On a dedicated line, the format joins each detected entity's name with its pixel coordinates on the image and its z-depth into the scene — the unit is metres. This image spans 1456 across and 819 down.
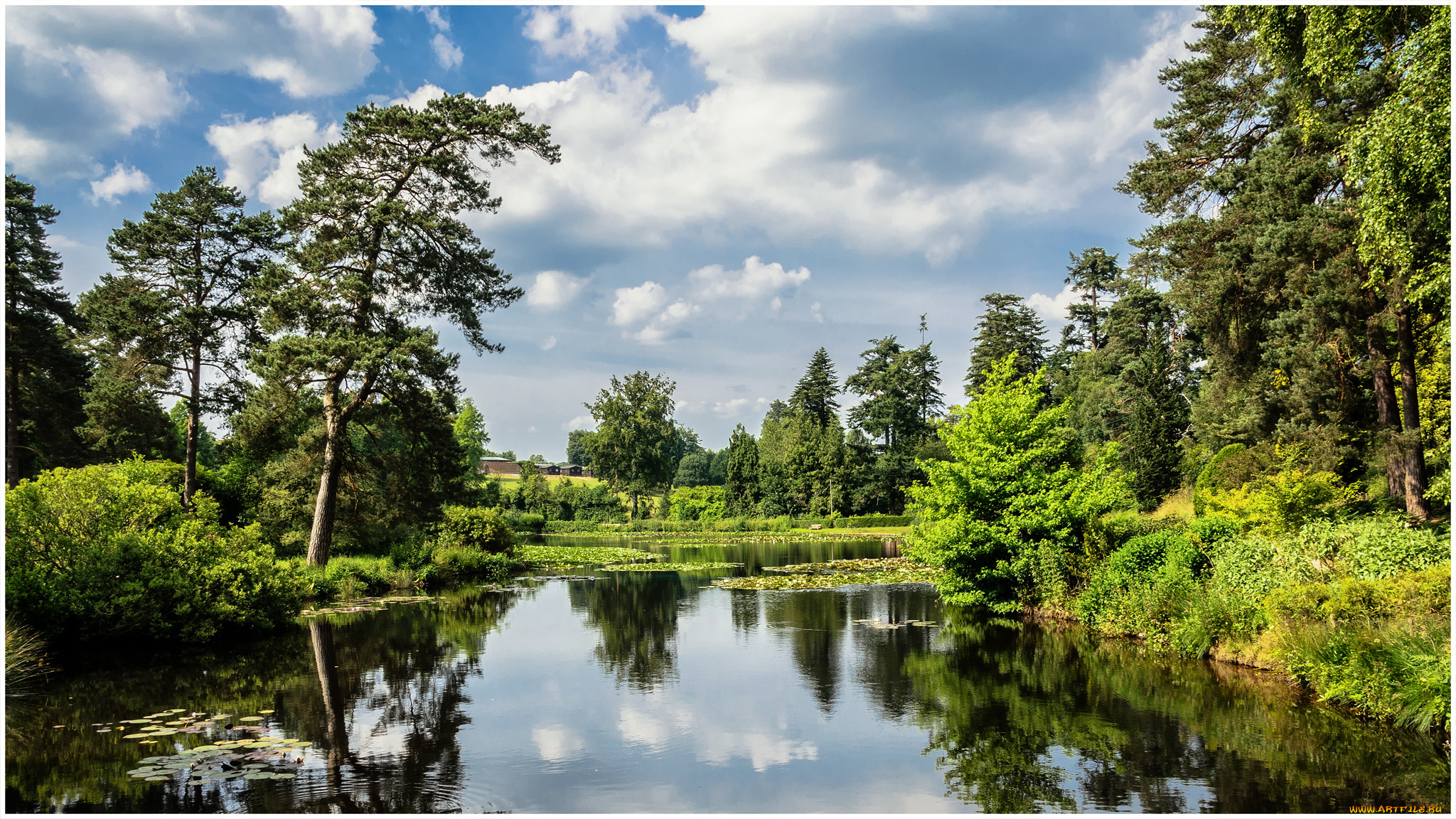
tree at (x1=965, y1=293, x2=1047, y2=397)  64.50
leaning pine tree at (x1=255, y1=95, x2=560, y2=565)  22.38
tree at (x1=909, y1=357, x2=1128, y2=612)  18.09
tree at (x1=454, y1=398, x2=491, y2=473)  65.06
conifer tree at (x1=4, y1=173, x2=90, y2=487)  27.14
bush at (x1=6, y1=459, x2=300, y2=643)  13.70
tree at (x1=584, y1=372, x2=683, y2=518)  75.12
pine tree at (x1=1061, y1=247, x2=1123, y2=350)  63.25
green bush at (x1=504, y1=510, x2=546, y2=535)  59.03
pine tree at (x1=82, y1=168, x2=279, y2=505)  26.61
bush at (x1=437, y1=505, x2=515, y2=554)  32.03
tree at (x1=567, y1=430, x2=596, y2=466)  76.81
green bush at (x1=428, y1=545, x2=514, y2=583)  27.78
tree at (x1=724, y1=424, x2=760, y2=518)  74.25
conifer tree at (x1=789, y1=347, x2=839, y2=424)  78.81
